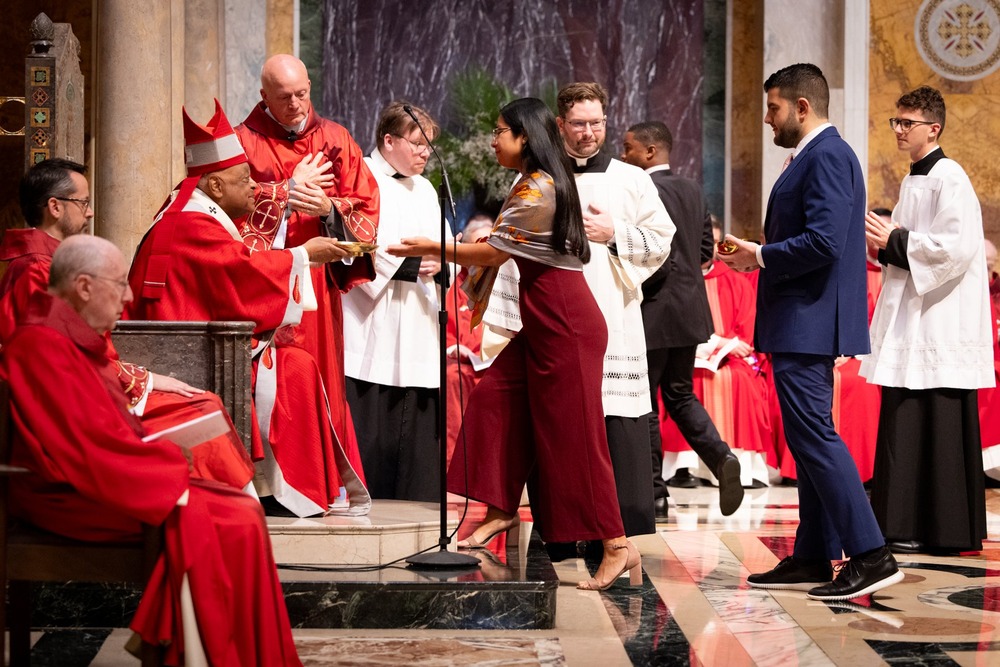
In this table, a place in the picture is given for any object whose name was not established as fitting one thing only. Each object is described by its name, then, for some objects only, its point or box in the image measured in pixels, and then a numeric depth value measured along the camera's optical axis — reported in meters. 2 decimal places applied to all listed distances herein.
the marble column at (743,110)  20.14
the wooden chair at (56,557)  6.67
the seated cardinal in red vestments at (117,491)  6.50
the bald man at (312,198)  10.54
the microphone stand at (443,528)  8.82
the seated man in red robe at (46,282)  7.66
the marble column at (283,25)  19.61
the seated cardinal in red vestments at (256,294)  9.20
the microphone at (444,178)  8.59
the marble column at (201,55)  17.55
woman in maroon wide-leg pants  9.39
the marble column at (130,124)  13.51
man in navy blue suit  9.44
